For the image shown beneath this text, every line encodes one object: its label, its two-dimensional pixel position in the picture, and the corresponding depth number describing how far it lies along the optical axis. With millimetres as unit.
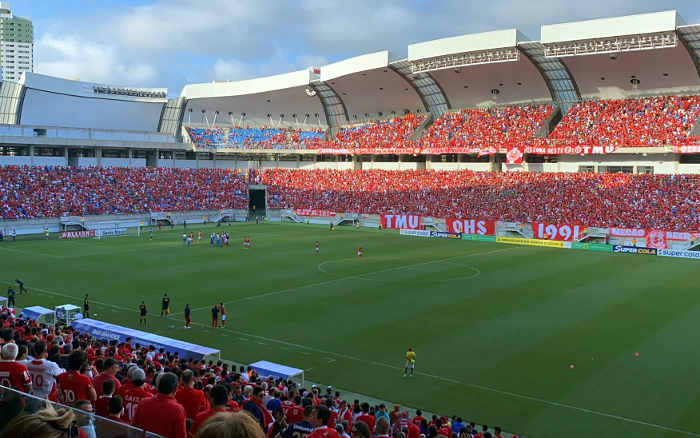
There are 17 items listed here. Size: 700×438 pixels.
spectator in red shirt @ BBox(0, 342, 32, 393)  7695
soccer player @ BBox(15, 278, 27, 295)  31469
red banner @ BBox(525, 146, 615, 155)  60062
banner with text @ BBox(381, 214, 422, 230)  64125
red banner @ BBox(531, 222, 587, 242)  53156
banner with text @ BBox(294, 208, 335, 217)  72938
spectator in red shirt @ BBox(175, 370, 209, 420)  7809
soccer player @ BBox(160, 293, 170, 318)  27125
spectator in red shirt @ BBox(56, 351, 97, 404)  7797
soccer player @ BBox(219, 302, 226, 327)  25691
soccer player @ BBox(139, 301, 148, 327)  25438
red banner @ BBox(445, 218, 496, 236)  58750
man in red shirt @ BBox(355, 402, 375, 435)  11625
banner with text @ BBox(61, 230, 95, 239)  55625
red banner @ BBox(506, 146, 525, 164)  65625
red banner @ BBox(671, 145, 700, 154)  54478
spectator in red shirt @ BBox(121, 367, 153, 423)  7628
